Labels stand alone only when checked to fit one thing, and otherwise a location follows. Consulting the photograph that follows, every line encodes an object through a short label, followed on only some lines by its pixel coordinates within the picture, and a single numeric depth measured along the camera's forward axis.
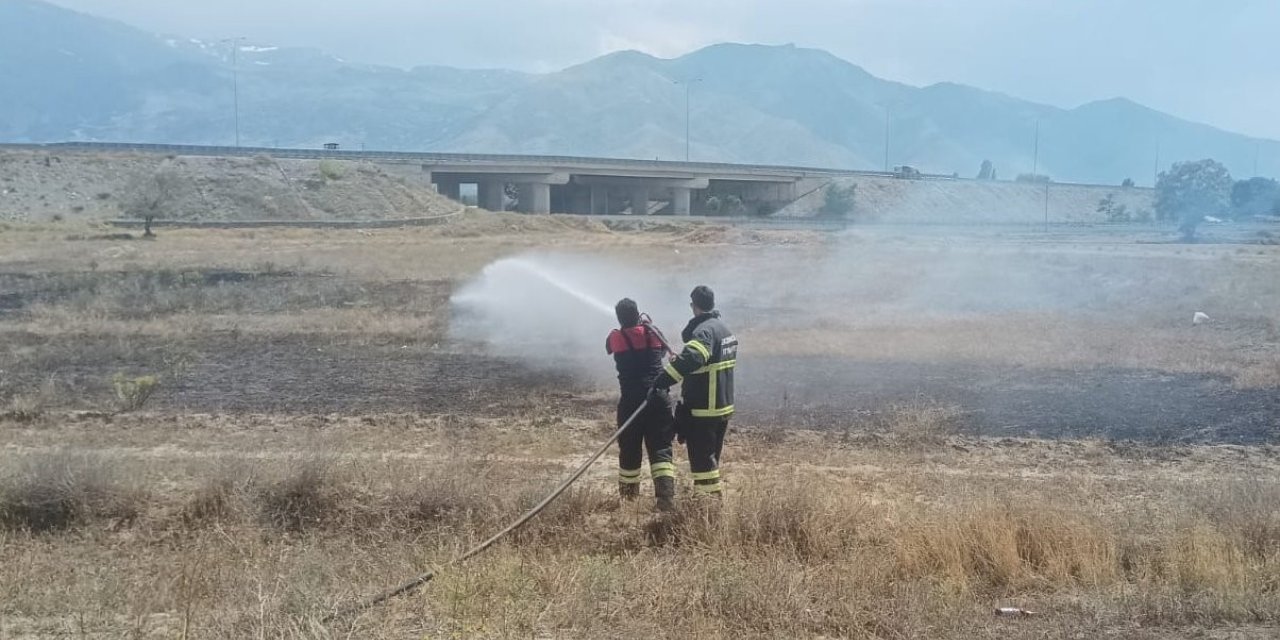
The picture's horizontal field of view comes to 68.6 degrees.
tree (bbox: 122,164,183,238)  49.47
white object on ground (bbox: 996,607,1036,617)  5.68
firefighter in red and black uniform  7.94
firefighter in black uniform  7.64
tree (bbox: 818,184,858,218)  78.03
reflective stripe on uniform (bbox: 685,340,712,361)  7.44
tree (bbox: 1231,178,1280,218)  57.53
